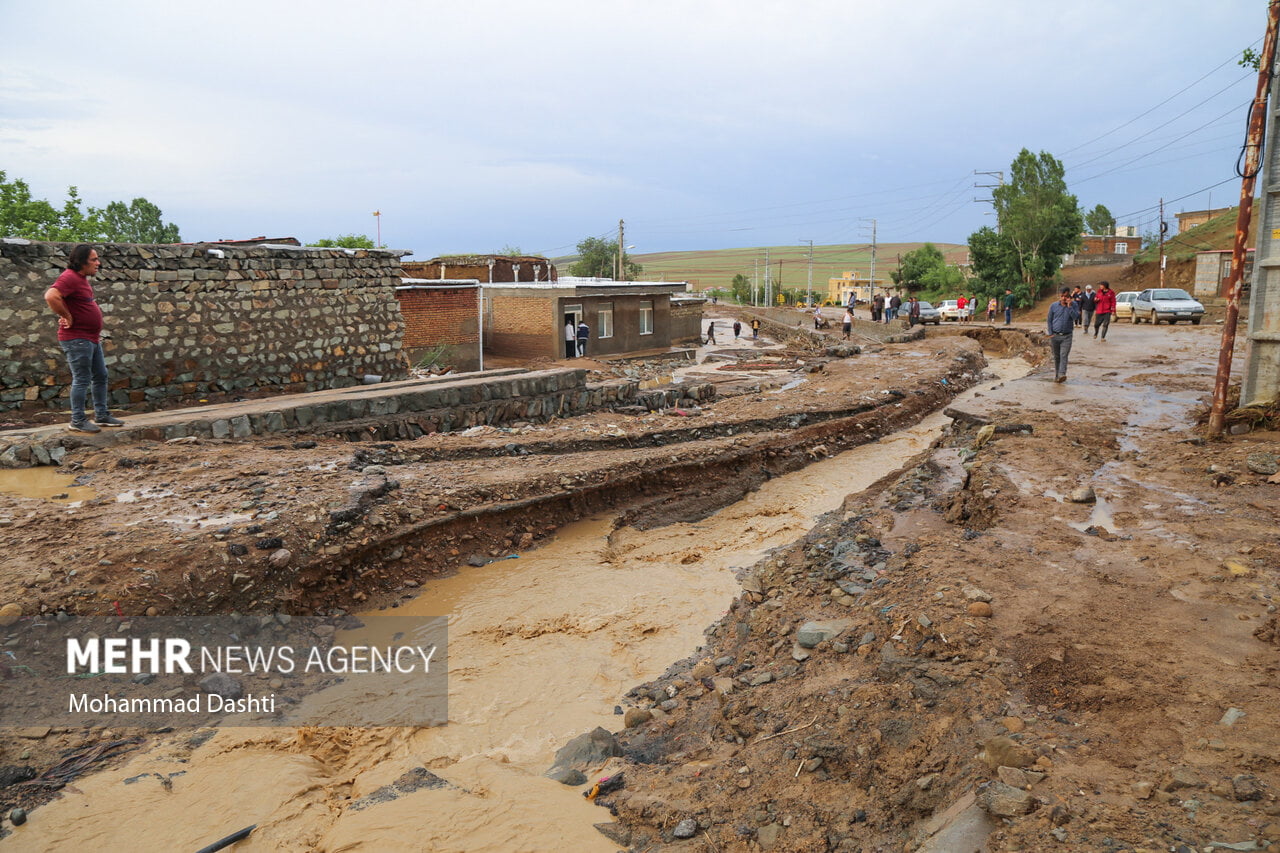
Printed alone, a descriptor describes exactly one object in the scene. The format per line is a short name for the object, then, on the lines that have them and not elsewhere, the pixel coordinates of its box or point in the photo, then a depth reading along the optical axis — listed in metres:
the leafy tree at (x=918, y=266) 63.62
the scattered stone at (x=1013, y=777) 3.05
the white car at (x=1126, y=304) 29.22
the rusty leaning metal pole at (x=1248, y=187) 7.80
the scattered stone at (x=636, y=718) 4.71
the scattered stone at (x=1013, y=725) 3.51
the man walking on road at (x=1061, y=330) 13.55
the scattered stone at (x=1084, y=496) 7.05
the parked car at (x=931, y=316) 38.34
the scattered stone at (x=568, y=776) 4.09
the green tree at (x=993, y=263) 46.66
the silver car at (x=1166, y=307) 26.25
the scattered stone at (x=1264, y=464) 7.13
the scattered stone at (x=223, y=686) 4.85
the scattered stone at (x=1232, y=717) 3.37
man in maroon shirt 7.01
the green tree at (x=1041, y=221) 45.56
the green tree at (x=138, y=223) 45.13
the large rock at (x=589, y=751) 4.29
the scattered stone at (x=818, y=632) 4.96
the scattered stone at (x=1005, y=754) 3.21
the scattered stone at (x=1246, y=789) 2.83
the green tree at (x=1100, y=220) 74.56
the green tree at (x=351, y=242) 33.88
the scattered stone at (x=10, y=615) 4.64
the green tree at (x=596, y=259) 73.75
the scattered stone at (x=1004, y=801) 2.90
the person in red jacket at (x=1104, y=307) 21.53
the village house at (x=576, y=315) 24.20
